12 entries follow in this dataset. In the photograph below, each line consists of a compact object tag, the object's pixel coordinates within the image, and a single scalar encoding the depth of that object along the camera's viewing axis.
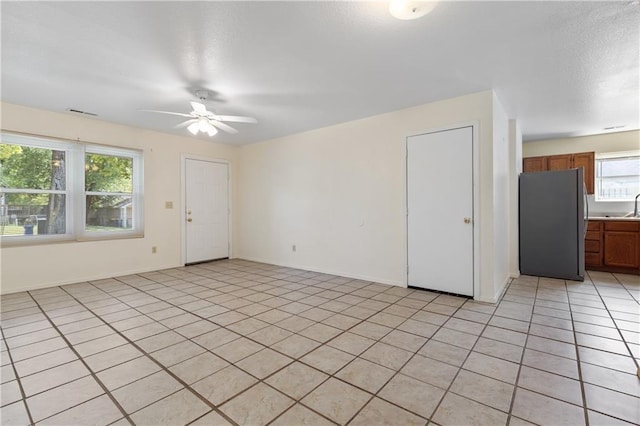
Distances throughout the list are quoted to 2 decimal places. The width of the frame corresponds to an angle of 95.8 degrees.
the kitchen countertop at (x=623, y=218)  4.61
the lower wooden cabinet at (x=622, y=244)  4.62
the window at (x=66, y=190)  3.87
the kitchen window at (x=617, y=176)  5.36
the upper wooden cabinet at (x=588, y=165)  5.40
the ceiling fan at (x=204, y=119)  3.27
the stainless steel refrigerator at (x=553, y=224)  4.29
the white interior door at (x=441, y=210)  3.54
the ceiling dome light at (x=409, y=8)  1.78
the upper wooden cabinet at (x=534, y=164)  5.79
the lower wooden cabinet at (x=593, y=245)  4.91
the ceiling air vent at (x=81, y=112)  3.99
